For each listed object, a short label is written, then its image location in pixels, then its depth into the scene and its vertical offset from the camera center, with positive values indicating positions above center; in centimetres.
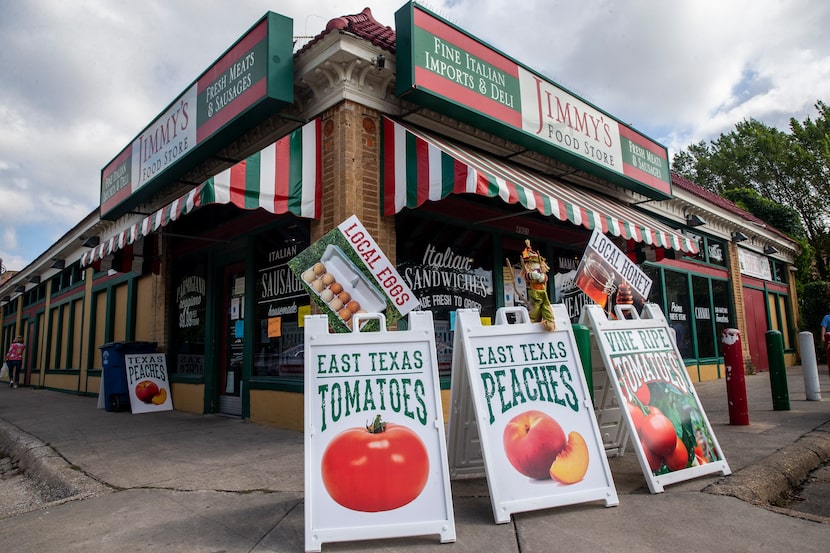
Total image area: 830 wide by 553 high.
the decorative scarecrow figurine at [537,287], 384 +39
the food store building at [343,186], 609 +198
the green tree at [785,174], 2150 +773
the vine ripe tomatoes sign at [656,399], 373 -45
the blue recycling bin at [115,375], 906 -36
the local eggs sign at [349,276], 390 +51
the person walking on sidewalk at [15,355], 1708 +3
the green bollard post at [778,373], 697 -49
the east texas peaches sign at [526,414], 329 -47
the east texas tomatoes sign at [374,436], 296 -52
